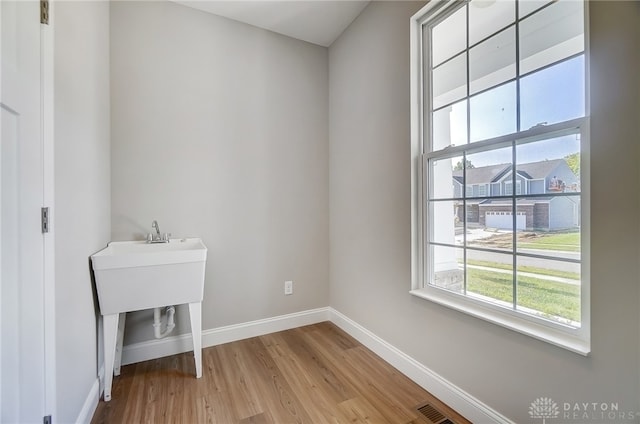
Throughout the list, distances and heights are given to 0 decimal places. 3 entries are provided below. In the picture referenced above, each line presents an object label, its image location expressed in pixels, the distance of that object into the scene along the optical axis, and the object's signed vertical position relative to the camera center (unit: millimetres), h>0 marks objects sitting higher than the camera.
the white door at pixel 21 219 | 849 -20
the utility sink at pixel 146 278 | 1598 -405
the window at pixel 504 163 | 1153 +239
